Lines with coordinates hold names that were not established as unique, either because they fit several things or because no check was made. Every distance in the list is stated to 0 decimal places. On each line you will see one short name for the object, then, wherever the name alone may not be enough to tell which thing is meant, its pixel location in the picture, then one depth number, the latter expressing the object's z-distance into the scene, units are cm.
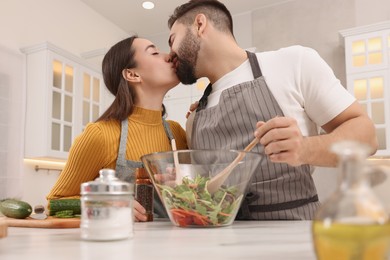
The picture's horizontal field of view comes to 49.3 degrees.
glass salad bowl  90
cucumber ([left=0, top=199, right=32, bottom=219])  112
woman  149
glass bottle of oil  29
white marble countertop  52
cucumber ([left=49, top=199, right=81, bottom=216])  110
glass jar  65
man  135
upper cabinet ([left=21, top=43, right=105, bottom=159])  337
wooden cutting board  93
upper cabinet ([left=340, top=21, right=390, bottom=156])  333
